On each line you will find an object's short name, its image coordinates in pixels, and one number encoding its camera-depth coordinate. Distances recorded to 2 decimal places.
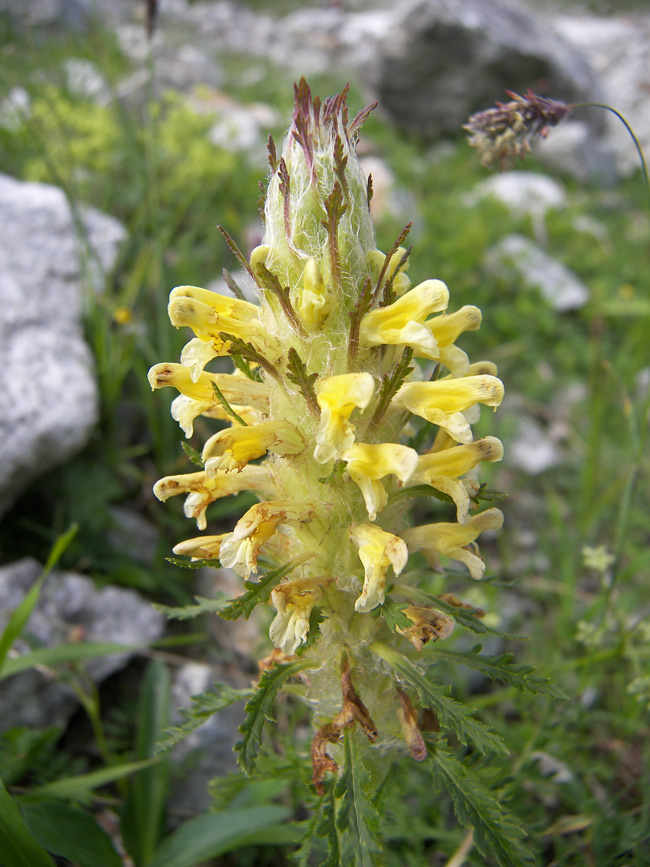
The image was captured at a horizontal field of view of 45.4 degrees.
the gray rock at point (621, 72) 0.57
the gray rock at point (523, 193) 0.40
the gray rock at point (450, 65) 0.53
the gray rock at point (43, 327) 0.17
